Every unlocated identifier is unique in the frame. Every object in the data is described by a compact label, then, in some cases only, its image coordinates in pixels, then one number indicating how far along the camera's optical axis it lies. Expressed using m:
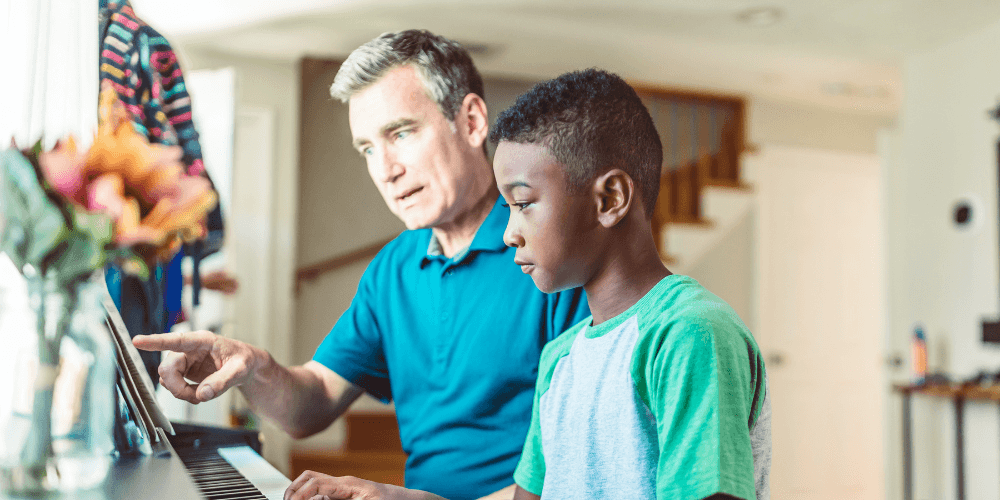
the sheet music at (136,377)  0.90
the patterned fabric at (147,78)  1.20
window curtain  1.08
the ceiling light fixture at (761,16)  3.48
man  1.11
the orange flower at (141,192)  0.65
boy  0.68
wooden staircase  4.86
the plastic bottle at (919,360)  3.54
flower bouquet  0.64
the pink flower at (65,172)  0.63
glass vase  0.66
